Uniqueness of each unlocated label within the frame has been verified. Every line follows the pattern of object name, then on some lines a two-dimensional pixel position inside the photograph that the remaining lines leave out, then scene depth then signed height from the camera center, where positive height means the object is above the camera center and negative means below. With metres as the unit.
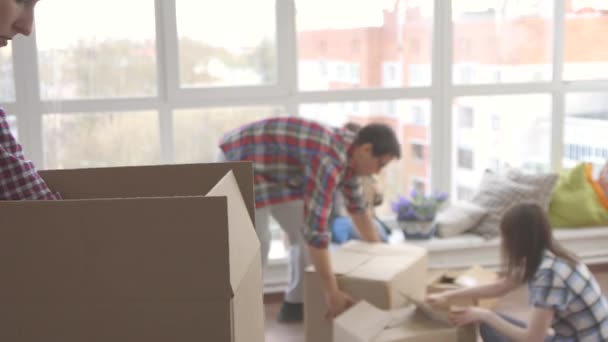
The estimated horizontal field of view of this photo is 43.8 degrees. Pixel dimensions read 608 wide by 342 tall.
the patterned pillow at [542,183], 4.18 -0.60
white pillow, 4.15 -0.78
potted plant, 4.10 -0.74
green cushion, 4.29 -0.72
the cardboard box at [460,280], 2.99 -0.86
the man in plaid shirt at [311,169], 2.75 -0.34
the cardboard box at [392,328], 2.39 -0.80
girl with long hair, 2.27 -0.65
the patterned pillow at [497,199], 4.14 -0.67
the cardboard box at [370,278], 2.64 -0.71
